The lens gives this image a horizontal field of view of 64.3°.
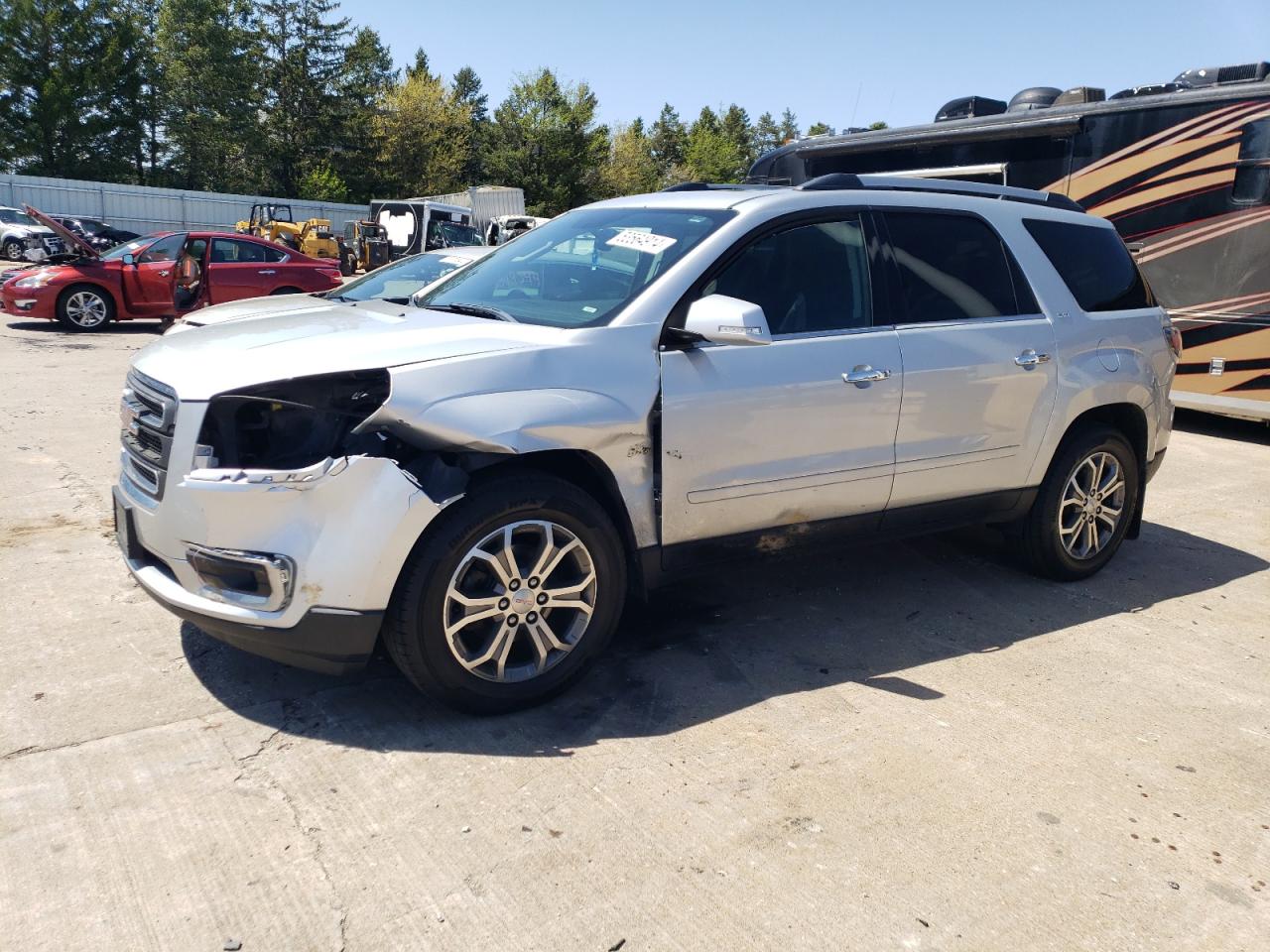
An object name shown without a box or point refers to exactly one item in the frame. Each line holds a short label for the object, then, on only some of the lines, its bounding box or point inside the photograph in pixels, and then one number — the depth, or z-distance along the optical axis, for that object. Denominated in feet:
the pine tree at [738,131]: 345.92
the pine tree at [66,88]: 162.20
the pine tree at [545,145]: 190.70
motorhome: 29.55
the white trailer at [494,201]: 135.85
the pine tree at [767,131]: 442.91
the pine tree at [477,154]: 197.25
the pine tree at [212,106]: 182.29
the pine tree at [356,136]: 184.44
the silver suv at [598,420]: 10.77
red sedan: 46.65
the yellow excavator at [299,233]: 97.45
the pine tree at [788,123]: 437.50
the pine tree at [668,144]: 323.98
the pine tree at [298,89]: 185.37
